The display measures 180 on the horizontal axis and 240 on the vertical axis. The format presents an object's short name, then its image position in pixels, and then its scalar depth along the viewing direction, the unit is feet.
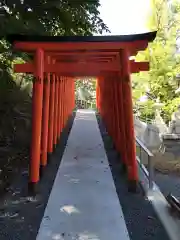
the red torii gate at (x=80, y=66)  9.30
